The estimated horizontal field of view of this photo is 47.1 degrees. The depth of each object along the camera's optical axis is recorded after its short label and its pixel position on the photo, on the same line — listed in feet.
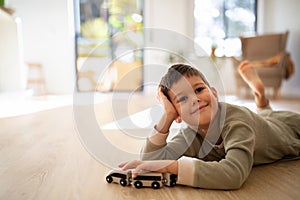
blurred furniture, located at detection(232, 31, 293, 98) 12.03
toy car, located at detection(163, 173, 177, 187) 2.72
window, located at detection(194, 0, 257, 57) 16.37
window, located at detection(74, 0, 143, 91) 16.25
